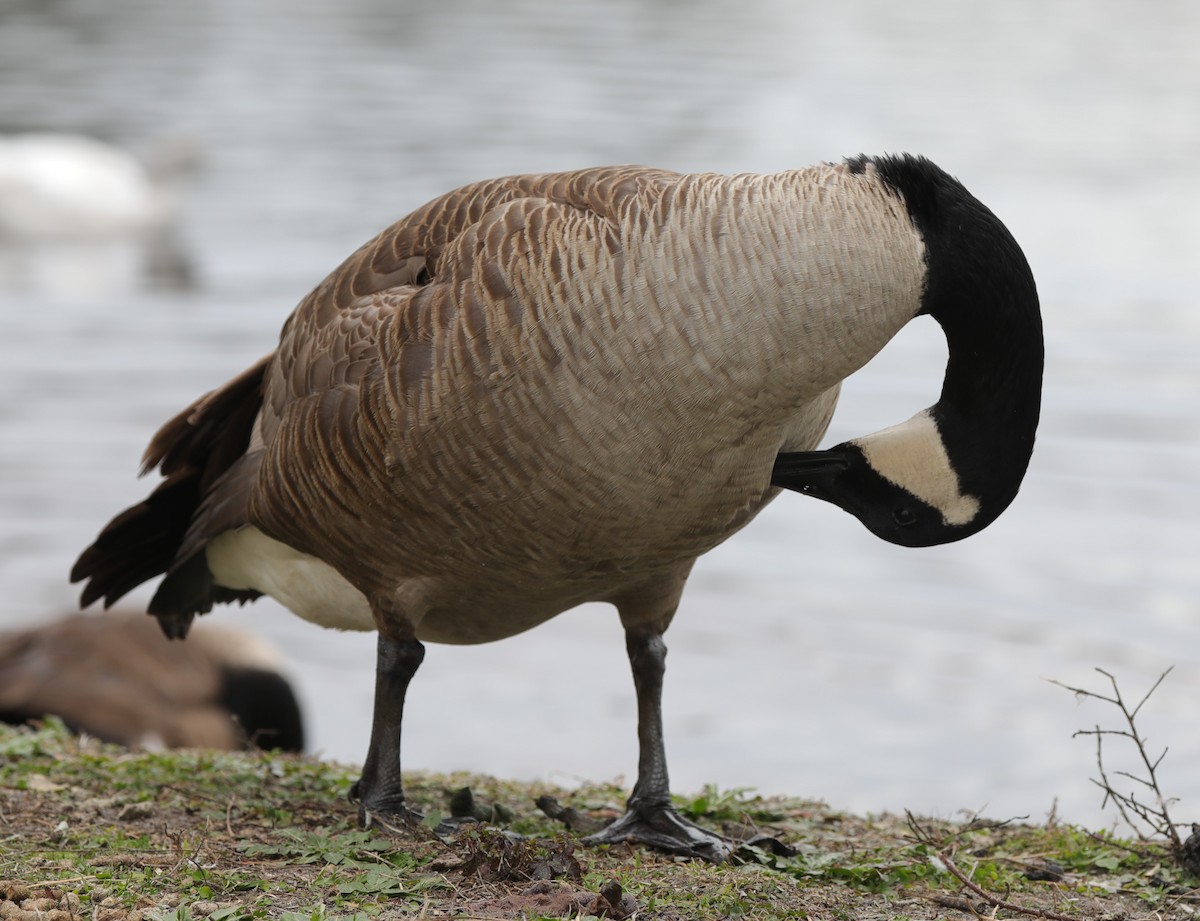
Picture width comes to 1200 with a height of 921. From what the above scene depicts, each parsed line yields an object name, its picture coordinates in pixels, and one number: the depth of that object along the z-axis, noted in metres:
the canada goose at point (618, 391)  8.41
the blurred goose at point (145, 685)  15.66
